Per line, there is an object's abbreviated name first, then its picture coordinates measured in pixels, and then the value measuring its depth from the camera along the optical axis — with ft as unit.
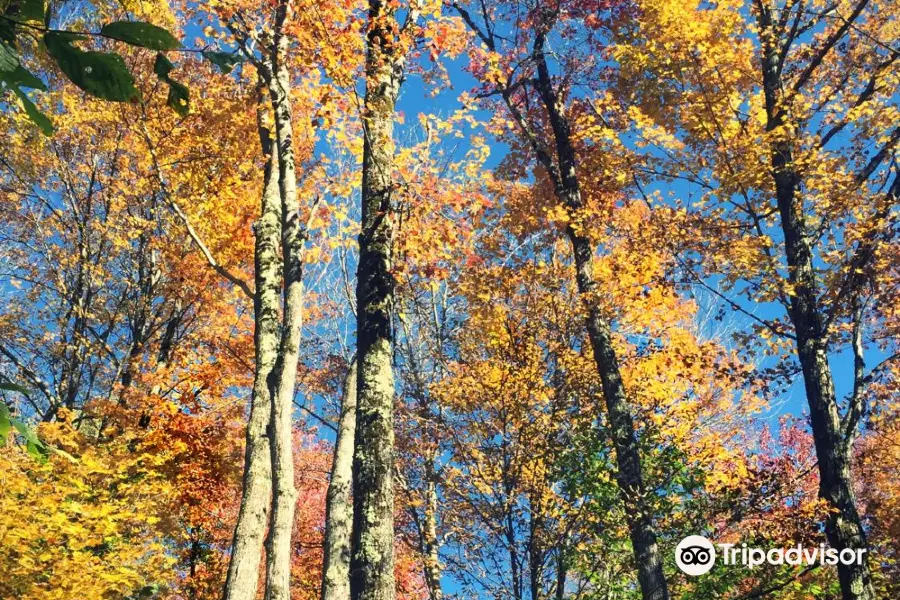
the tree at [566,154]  31.09
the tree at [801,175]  28.73
